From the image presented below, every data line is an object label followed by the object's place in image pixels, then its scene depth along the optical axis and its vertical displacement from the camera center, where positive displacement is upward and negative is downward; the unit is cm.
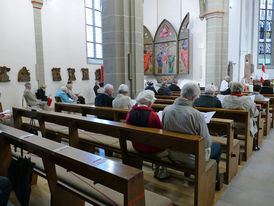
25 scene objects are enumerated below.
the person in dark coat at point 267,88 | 732 -28
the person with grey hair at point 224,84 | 967 -19
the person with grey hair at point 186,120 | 235 -41
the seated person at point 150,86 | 813 -20
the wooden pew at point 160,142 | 206 -61
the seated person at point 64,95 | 755 -46
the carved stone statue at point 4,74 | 912 +32
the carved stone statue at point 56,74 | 1107 +36
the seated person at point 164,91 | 771 -36
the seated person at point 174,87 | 1024 -31
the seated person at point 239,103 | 408 -42
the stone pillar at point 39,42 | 1022 +178
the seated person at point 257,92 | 561 -32
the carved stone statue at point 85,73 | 1262 +42
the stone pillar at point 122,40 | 588 +105
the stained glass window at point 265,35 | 1892 +362
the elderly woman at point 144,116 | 262 -41
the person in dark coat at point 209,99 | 438 -38
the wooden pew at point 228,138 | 307 -80
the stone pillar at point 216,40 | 1073 +187
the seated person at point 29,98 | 754 -53
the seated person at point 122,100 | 434 -36
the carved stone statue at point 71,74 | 1186 +37
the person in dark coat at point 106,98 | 482 -36
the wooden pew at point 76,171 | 131 -61
